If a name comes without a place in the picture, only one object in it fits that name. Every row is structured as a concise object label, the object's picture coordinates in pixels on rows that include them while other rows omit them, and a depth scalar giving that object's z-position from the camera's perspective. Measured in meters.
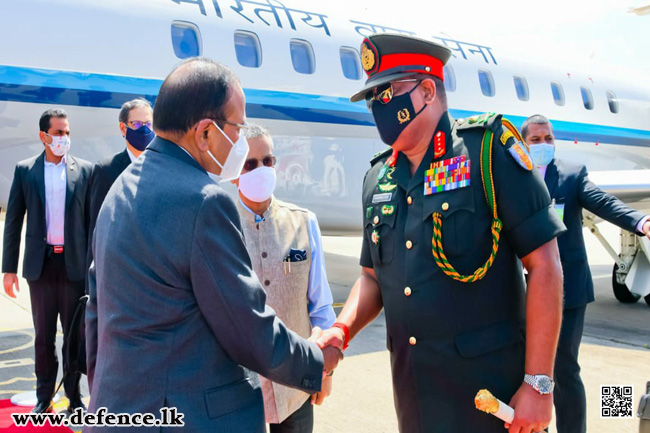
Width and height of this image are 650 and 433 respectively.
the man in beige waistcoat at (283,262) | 2.56
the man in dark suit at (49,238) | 4.32
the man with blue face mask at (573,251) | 3.49
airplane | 5.83
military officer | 2.00
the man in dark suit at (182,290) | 1.54
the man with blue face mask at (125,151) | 3.65
